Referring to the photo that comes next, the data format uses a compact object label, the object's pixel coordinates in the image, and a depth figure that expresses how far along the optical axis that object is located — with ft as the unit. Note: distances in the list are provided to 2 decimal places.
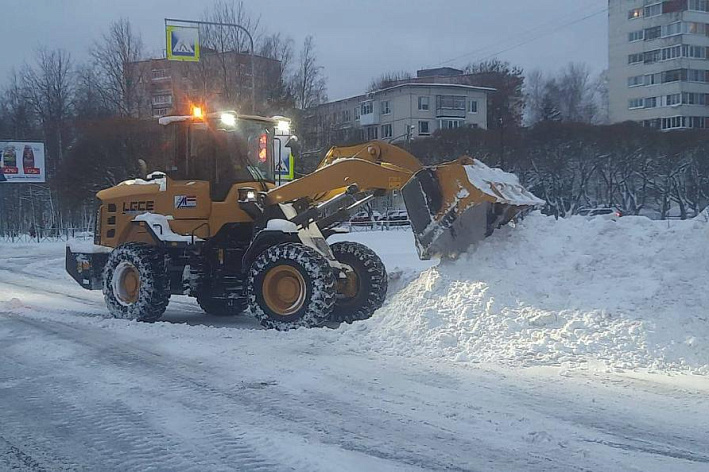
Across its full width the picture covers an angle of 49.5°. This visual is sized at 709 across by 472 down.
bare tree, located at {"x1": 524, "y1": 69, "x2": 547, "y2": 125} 254.88
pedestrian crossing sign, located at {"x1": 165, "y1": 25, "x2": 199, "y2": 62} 73.46
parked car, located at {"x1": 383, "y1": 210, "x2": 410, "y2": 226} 125.08
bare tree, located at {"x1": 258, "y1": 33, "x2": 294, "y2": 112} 114.11
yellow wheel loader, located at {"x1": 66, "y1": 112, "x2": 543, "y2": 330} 32.30
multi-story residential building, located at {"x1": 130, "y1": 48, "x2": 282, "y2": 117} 109.70
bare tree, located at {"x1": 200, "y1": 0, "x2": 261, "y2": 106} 111.55
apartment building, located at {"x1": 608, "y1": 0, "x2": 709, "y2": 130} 220.64
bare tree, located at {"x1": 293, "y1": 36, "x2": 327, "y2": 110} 134.62
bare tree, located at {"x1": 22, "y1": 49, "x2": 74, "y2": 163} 186.39
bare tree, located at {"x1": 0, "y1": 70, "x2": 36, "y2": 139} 192.75
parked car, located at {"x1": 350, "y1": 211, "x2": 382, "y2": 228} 130.34
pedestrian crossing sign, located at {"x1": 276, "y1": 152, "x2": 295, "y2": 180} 39.40
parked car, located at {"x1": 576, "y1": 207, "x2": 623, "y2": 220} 128.98
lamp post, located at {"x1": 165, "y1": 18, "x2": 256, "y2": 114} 72.02
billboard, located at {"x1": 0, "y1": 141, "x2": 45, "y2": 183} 152.35
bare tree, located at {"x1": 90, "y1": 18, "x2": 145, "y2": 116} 147.43
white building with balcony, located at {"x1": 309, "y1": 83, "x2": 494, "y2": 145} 215.31
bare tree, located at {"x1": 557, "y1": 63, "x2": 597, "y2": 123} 259.10
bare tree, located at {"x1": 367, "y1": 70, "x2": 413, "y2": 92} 237.31
